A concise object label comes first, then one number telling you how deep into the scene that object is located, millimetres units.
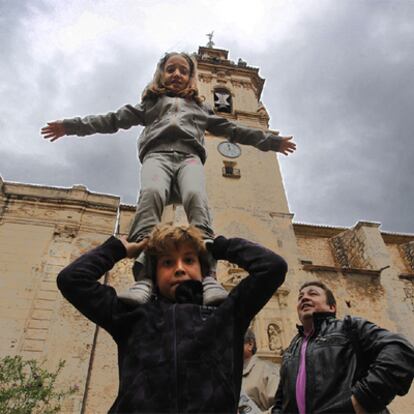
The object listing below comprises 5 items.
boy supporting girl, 1597
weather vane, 28497
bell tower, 12023
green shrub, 6895
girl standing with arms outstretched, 2869
